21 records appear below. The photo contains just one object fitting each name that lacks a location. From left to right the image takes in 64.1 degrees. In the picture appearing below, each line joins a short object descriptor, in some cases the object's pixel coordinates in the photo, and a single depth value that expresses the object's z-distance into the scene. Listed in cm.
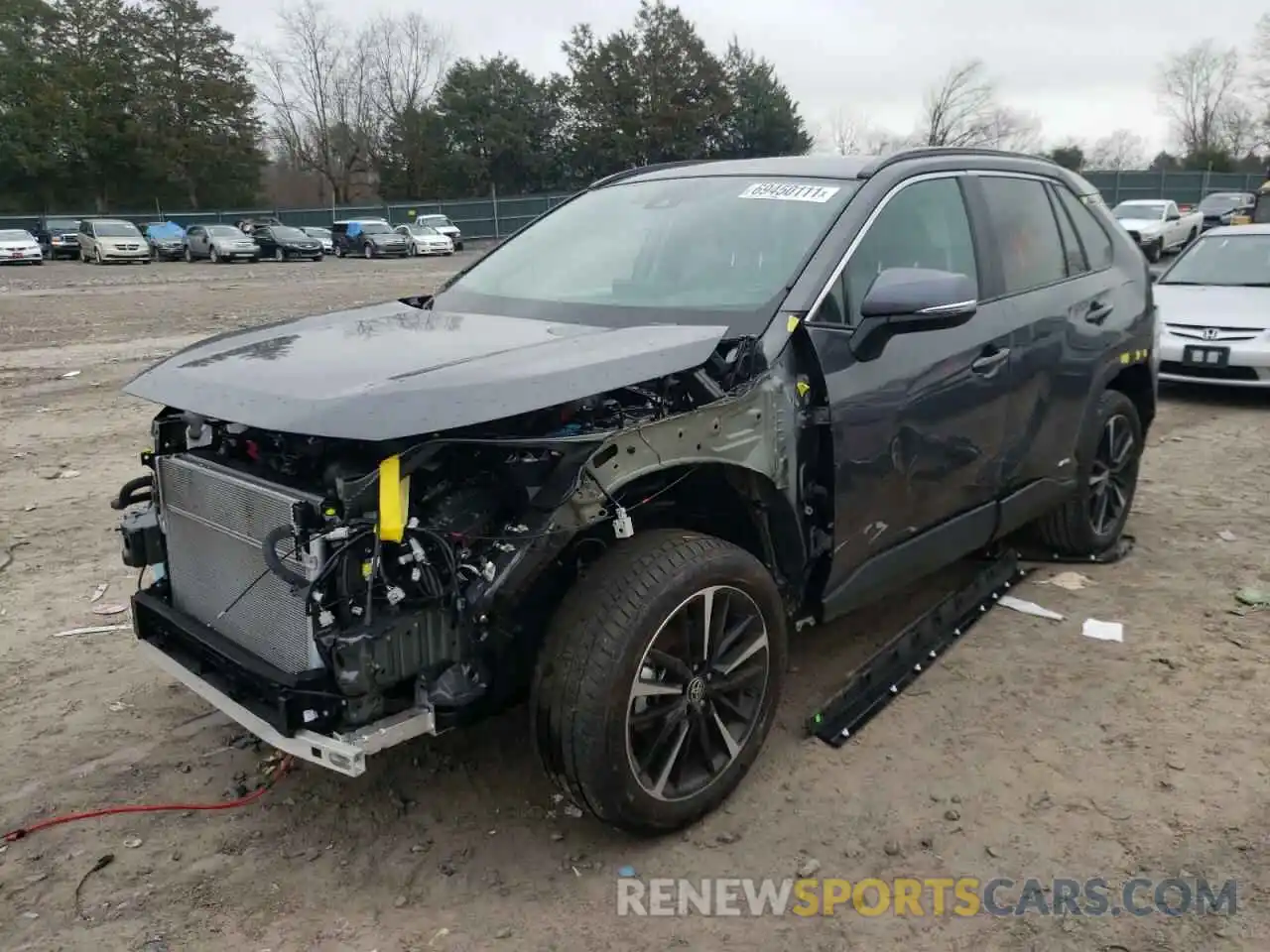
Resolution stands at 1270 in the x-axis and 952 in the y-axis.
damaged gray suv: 252
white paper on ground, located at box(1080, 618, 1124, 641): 430
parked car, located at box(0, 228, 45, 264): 3234
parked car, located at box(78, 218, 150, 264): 3281
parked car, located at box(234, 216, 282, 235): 3678
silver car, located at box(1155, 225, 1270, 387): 877
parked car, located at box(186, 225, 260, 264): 3356
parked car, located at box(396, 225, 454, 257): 3816
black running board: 354
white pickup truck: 2436
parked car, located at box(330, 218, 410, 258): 3725
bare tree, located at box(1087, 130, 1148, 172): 6904
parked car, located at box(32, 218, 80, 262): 3516
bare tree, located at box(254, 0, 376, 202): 6438
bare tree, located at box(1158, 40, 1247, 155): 6794
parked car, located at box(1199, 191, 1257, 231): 2948
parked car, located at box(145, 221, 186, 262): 3562
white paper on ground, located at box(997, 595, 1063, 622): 451
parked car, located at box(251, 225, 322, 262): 3516
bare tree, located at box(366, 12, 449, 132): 6525
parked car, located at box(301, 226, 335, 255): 3743
